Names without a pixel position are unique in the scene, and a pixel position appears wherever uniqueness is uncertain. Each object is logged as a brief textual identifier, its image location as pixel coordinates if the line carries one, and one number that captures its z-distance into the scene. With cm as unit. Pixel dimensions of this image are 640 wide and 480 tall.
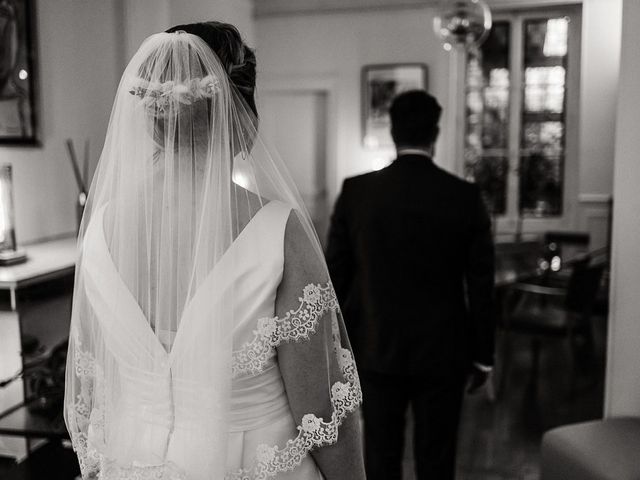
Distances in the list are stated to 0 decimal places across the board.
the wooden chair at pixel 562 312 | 439
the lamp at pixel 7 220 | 319
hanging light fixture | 467
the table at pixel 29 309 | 295
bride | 129
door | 822
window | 776
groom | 236
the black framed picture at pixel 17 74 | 346
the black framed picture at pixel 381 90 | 768
